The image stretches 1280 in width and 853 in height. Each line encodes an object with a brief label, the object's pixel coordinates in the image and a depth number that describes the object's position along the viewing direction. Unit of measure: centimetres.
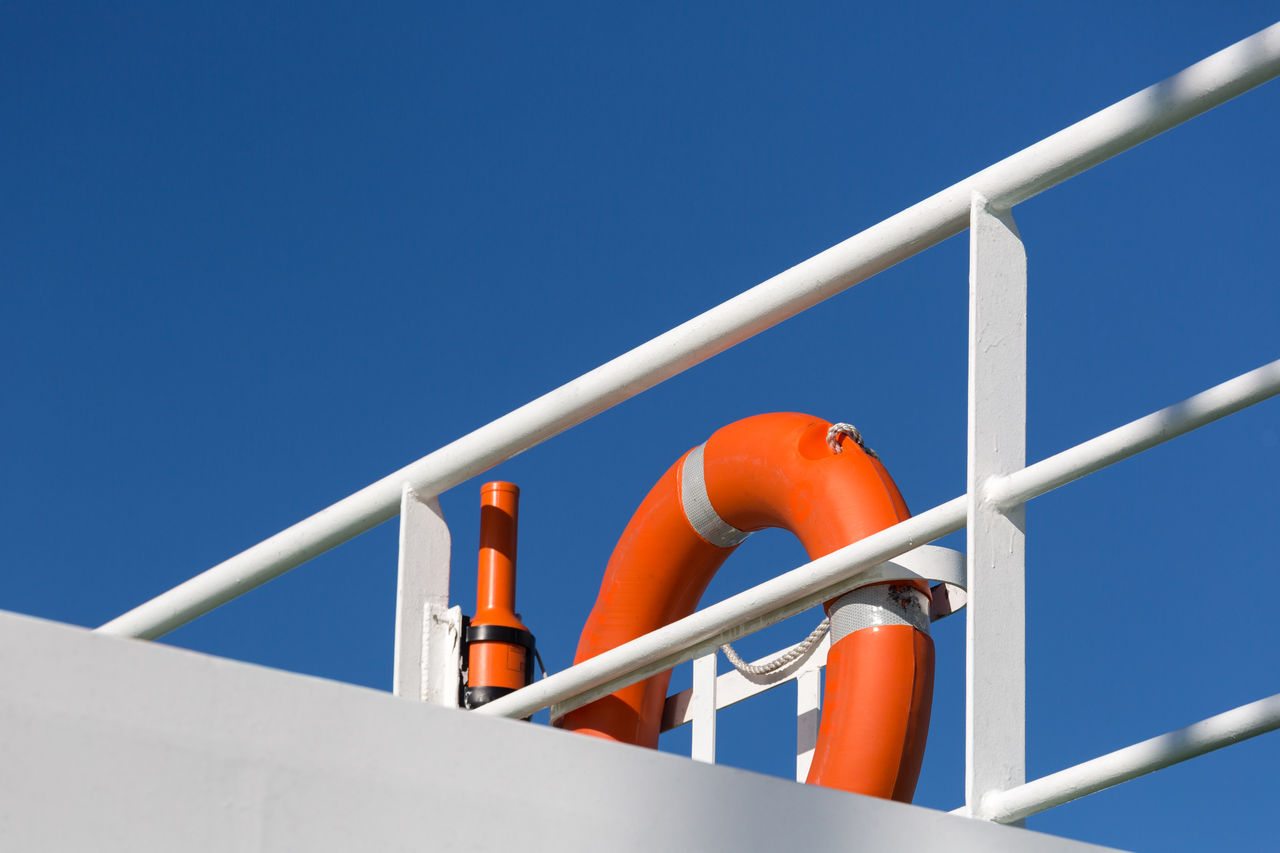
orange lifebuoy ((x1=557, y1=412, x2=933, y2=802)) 723
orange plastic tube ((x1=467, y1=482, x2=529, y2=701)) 680
